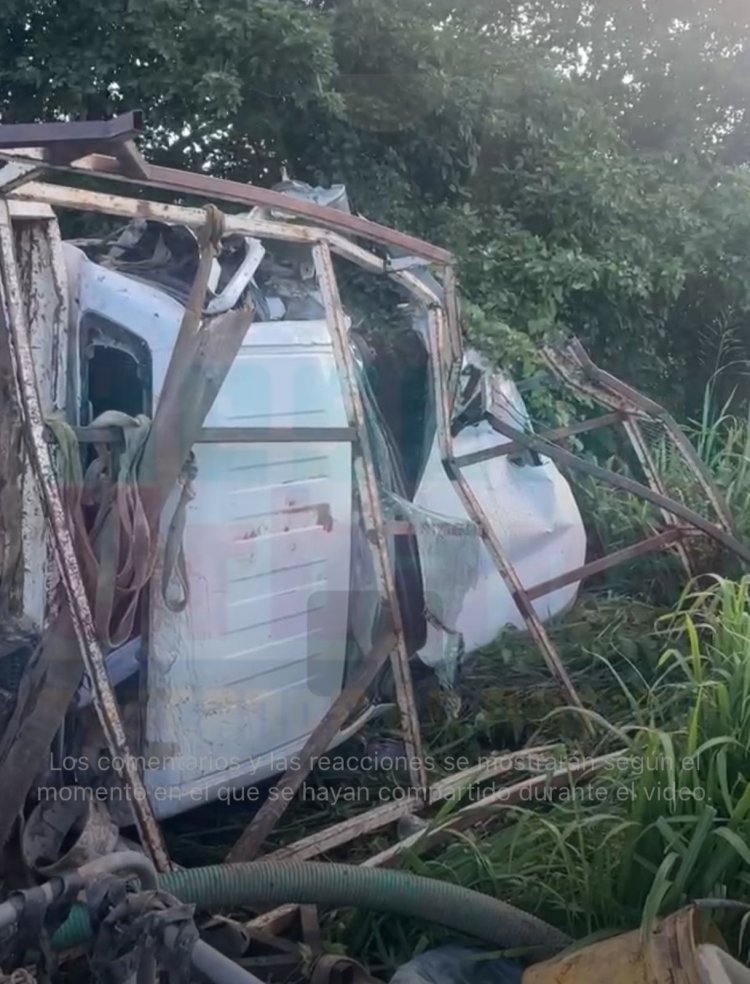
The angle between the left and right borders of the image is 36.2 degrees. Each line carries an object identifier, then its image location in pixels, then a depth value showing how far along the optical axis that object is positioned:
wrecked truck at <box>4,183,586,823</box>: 2.85
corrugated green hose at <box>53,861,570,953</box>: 2.36
